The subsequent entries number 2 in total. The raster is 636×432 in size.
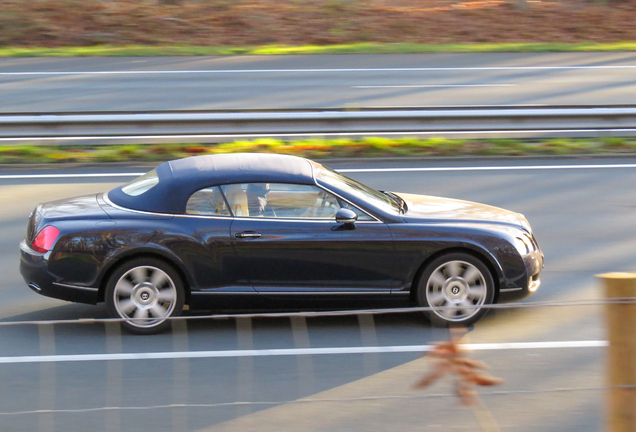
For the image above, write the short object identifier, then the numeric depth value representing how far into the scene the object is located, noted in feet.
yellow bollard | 18.38
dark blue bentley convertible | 39.60
